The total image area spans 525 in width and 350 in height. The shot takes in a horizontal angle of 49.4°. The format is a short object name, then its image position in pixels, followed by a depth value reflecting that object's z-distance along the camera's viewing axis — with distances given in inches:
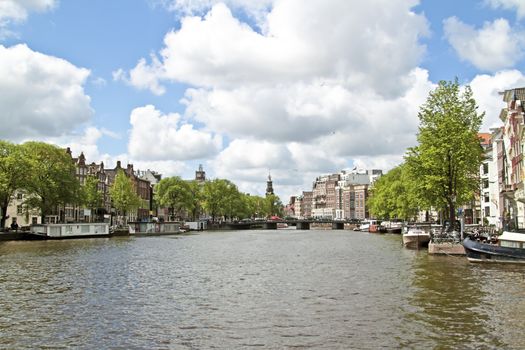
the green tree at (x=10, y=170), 3581.0
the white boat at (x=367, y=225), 6437.0
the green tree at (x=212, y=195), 7800.2
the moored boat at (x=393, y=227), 5396.7
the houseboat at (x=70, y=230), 3954.5
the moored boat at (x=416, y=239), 2960.1
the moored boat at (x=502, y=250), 1875.0
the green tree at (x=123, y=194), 5605.3
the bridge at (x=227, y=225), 7766.7
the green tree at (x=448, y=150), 2568.9
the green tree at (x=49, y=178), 3917.3
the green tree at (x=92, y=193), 5183.1
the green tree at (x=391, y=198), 4779.3
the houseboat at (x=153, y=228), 5251.0
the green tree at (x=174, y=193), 6786.4
